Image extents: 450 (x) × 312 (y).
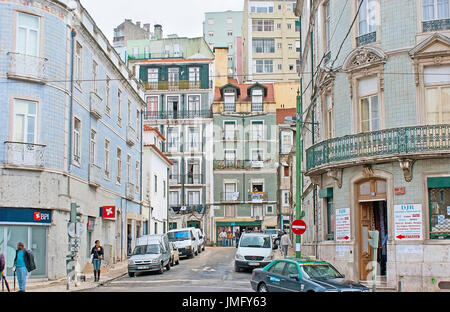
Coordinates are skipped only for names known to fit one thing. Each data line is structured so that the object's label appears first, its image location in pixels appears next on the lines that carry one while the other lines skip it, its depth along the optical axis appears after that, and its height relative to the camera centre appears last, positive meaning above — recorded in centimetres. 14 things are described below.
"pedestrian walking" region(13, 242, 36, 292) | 1888 -145
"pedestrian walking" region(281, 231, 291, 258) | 3206 -131
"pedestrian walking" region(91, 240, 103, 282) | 2453 -161
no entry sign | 2436 -37
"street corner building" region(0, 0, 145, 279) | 2400 +364
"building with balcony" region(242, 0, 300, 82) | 8256 +2335
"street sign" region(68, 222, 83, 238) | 2222 -42
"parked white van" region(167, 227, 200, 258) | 3812 -144
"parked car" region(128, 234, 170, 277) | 2694 -170
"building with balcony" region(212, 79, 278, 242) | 6222 +552
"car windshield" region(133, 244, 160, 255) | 2819 -150
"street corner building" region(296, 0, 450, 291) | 2073 +259
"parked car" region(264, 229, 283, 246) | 4957 -119
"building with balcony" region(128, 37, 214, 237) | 6253 +975
